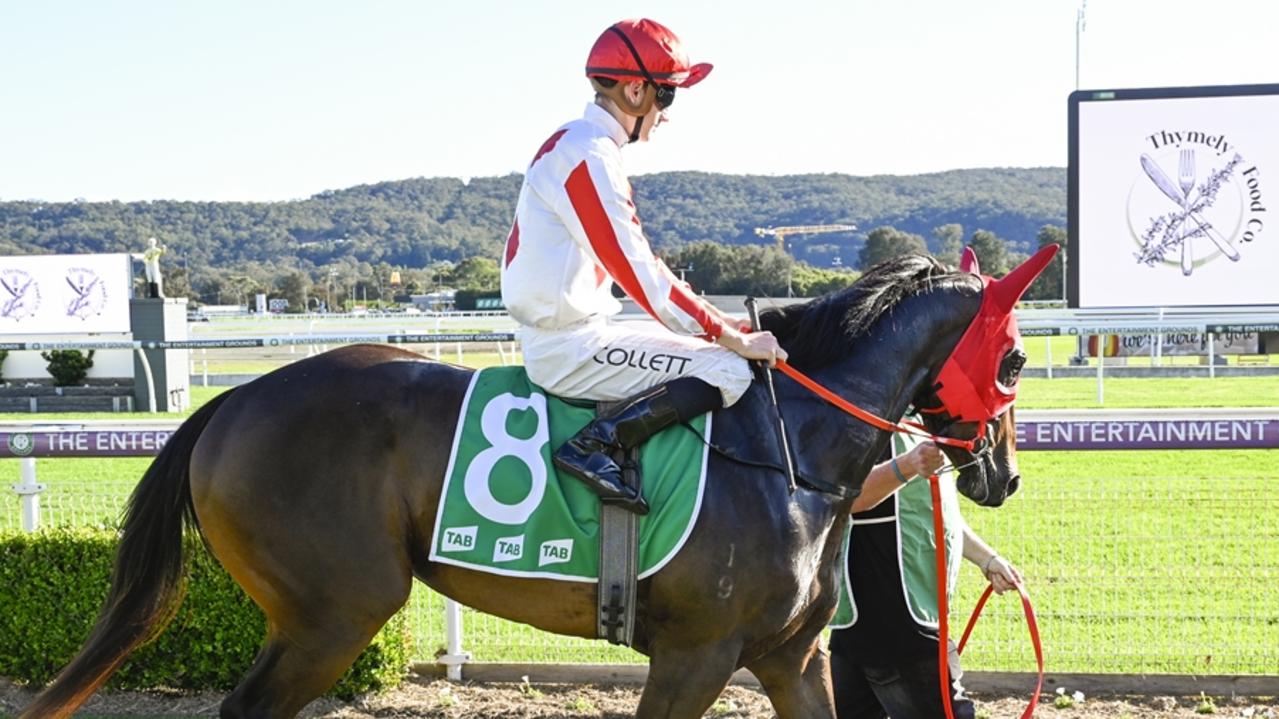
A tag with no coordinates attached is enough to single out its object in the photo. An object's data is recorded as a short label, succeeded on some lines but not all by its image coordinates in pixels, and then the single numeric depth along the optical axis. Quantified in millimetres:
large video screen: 11438
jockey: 3178
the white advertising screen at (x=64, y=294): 20312
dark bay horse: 3199
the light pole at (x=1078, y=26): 19266
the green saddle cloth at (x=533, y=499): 3234
